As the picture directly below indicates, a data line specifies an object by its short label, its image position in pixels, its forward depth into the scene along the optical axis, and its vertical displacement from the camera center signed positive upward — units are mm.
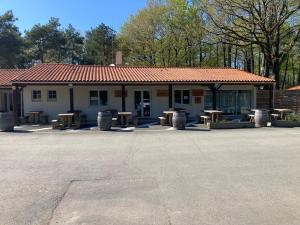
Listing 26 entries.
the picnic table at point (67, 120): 11686 -742
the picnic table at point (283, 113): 12567 -503
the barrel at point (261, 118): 11582 -711
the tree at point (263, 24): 17013 +6455
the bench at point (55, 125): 11461 -972
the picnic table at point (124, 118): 11968 -678
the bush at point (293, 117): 11820 -699
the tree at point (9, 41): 25817 +7535
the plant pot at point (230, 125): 11108 -1037
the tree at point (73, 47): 32048 +8499
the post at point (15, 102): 12473 +238
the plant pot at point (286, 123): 11591 -988
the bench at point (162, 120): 12160 -840
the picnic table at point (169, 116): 12122 -598
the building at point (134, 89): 13239 +1056
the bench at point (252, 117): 12384 -717
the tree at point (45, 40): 29836 +8952
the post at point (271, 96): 14093 +515
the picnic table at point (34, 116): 13189 -592
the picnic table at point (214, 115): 12368 -582
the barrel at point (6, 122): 10710 -745
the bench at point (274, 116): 12338 -660
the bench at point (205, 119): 12321 -790
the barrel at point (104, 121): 10821 -744
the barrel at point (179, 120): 11004 -767
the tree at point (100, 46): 30063 +8163
